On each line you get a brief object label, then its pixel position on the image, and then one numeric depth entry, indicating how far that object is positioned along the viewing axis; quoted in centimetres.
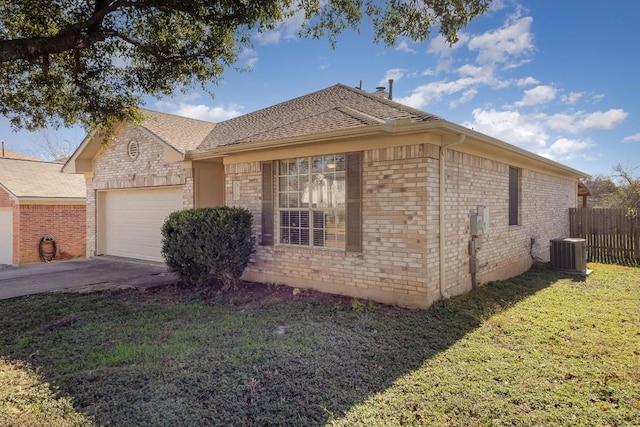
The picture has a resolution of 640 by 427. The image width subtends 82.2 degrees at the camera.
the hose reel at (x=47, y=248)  1534
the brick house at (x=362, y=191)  618
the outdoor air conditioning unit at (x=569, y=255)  970
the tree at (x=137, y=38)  591
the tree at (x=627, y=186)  1658
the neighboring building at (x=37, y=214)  1491
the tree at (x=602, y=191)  1905
